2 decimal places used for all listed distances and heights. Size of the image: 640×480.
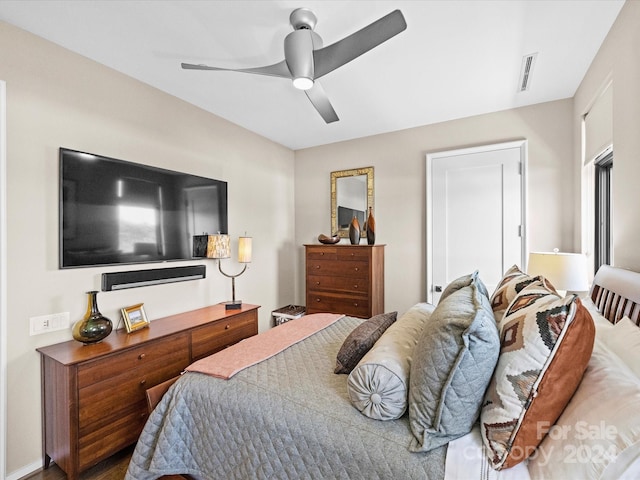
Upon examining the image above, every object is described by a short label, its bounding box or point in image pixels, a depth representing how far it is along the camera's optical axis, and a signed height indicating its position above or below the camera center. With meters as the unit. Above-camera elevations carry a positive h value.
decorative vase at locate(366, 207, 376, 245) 3.45 +0.09
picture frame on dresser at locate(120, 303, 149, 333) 2.18 -0.58
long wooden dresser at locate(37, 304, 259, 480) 1.69 -0.91
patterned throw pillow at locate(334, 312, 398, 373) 1.49 -0.54
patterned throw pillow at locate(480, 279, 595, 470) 0.89 -0.43
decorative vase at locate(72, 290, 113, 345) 1.91 -0.55
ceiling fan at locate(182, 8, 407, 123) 1.46 +0.99
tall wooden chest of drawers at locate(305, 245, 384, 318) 3.30 -0.46
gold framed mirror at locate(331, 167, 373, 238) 3.79 +0.53
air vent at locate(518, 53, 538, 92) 2.17 +1.29
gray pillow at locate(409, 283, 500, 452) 0.99 -0.47
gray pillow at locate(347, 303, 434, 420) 1.13 -0.56
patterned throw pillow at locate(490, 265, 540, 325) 1.50 -0.28
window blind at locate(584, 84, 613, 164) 1.95 +0.79
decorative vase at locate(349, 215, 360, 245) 3.51 +0.07
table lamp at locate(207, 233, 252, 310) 2.77 -0.10
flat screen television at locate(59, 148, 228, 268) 2.04 +0.23
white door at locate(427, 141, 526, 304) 2.99 +0.26
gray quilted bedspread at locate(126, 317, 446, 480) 1.04 -0.75
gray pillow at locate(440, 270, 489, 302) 1.61 -0.26
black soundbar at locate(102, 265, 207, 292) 2.20 -0.30
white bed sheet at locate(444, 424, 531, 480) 0.90 -0.70
